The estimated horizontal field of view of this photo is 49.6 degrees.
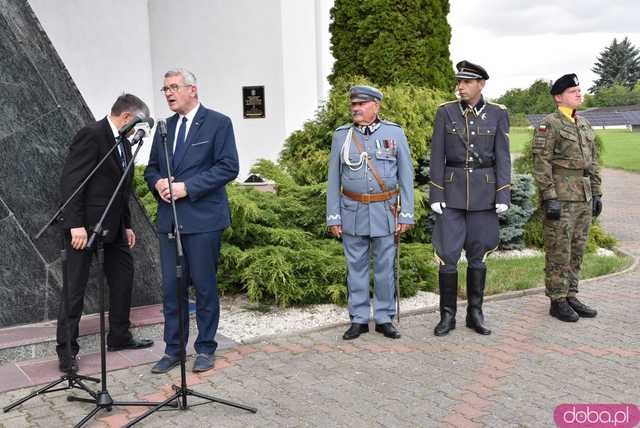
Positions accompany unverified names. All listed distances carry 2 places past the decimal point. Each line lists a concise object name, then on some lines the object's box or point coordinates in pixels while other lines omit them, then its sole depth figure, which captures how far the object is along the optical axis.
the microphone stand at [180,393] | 3.82
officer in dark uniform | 5.37
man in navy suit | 4.60
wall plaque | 11.68
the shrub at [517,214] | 8.53
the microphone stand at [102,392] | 3.72
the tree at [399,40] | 9.58
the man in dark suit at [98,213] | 4.56
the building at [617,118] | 54.45
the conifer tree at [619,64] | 91.67
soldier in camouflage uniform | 5.74
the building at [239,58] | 11.54
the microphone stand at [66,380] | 4.03
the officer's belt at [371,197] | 5.35
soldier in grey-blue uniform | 5.34
